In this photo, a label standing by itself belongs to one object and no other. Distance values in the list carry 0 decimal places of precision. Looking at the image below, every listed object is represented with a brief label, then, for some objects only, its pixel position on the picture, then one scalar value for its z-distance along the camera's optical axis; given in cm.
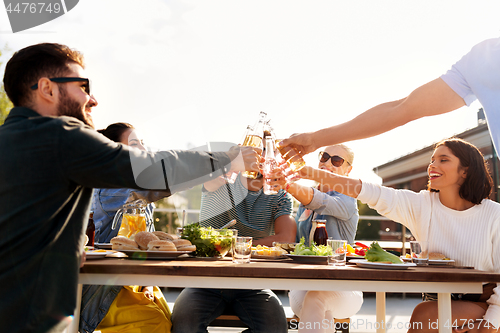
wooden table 145
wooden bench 228
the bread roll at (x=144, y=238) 180
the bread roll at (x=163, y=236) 199
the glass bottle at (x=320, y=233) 232
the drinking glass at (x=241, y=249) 166
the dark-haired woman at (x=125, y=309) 190
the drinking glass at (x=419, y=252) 194
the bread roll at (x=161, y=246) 174
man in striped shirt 228
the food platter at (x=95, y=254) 164
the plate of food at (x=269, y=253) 201
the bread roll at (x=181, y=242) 186
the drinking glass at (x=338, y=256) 174
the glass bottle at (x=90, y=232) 217
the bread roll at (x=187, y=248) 181
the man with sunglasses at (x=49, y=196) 120
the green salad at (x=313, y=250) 186
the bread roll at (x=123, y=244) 178
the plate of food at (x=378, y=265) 161
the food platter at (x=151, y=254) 171
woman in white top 214
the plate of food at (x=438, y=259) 194
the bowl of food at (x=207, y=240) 192
